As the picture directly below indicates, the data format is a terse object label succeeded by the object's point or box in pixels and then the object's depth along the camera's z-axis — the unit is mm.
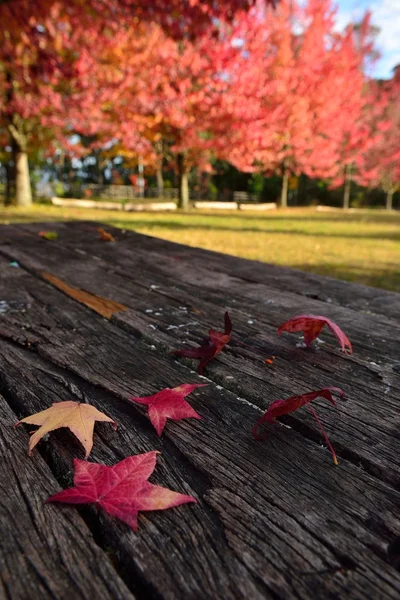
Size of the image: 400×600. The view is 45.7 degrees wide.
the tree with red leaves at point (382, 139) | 26250
